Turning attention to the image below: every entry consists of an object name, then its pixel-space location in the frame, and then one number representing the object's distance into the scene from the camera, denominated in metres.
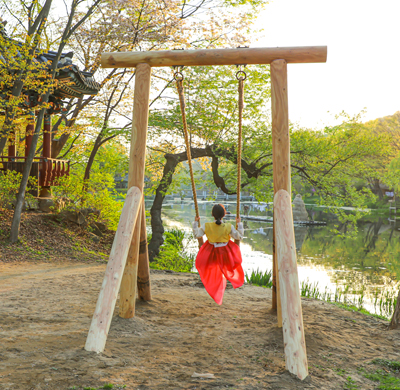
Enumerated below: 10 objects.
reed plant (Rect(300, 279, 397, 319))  6.23
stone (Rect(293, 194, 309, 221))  24.12
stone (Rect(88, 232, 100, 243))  9.24
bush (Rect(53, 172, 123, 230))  9.67
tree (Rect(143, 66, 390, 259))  8.36
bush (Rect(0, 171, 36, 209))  8.55
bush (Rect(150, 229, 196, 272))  8.40
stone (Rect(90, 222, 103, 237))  9.67
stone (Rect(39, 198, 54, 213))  9.95
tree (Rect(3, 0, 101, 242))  7.57
